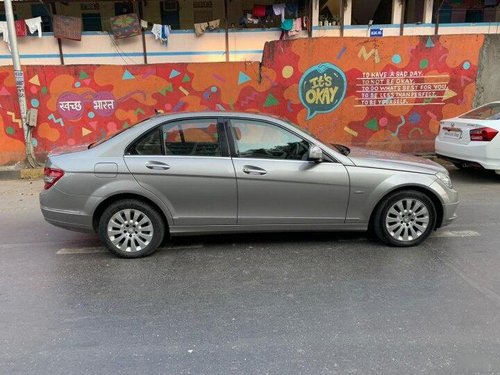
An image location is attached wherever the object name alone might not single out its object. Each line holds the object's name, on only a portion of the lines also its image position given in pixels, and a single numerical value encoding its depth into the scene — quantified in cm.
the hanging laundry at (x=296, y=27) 1582
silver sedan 454
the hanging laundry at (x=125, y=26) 1526
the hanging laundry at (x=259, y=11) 1645
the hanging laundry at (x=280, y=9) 1584
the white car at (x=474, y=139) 759
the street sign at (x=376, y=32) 1611
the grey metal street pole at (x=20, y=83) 908
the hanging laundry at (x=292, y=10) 1634
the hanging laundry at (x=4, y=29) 1497
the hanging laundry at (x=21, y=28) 1509
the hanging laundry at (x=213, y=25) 1554
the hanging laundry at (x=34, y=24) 1498
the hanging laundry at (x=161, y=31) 1513
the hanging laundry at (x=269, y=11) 1678
